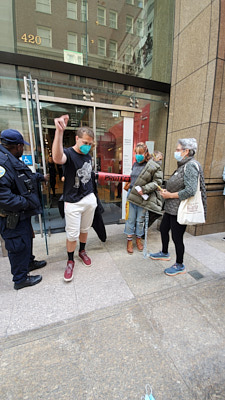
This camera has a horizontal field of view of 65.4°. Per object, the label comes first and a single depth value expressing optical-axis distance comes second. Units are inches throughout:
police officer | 75.4
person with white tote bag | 88.3
